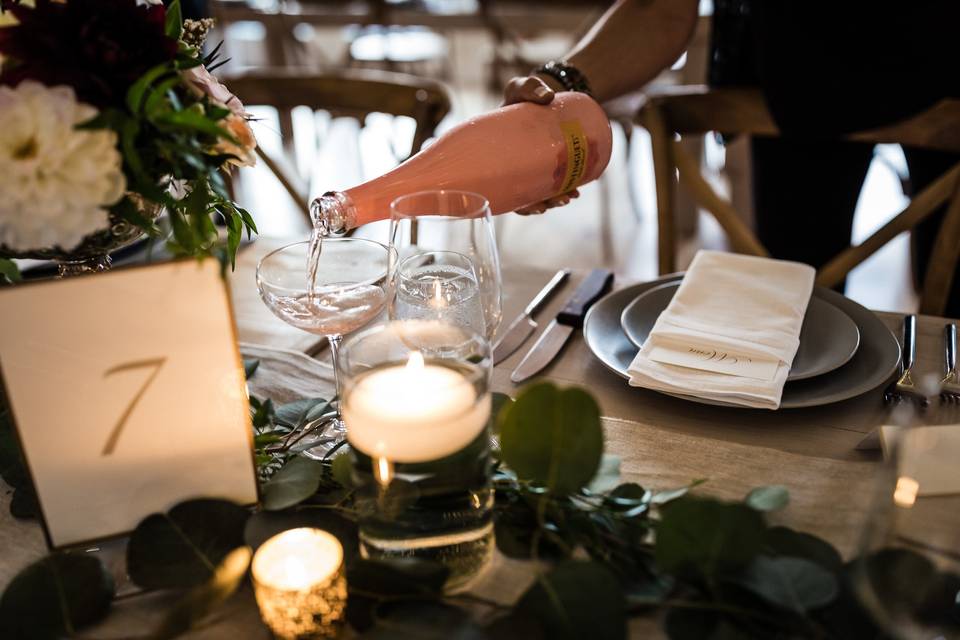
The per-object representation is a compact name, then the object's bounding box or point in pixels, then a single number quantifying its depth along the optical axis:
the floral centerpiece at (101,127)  0.48
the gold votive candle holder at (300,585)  0.51
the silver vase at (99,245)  0.59
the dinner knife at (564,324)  0.84
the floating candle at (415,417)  0.50
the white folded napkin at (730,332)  0.76
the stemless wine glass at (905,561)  0.42
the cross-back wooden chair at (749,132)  1.15
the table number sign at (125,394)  0.53
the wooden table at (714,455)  0.55
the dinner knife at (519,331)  0.88
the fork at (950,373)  0.75
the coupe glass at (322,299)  0.74
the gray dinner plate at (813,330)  0.80
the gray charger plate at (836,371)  0.76
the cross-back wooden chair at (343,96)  1.51
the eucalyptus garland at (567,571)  0.48
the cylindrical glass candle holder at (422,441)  0.50
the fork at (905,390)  0.76
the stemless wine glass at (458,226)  0.68
